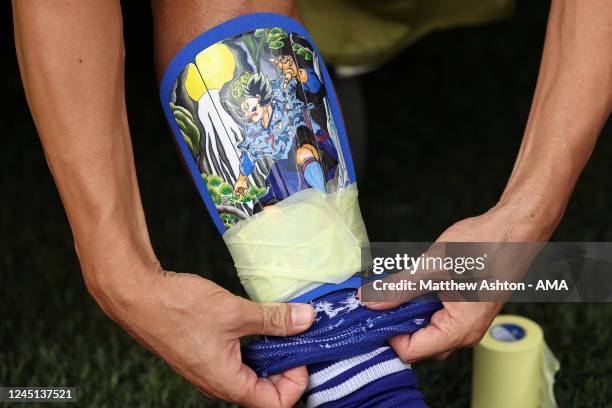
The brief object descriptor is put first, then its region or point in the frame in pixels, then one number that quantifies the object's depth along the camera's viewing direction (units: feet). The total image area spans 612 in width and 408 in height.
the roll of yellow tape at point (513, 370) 3.92
